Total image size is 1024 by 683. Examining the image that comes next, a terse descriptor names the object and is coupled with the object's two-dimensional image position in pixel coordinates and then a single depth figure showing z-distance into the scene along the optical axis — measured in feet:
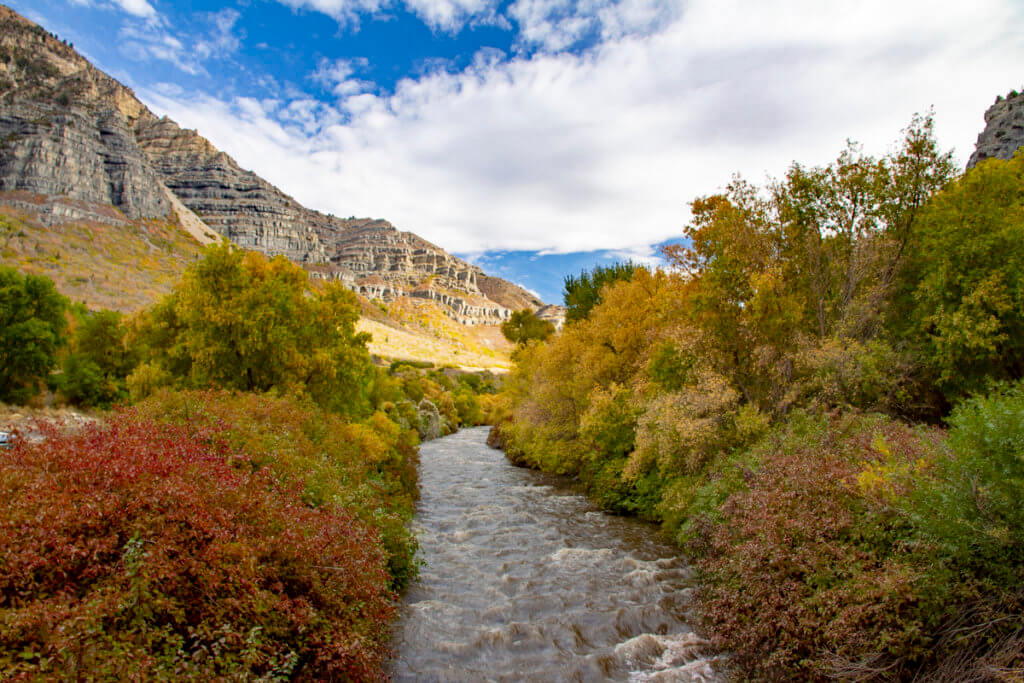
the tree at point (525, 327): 215.51
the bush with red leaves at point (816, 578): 21.52
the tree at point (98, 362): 126.72
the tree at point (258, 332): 67.82
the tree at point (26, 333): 110.83
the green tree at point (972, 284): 49.47
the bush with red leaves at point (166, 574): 14.60
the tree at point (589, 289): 138.00
